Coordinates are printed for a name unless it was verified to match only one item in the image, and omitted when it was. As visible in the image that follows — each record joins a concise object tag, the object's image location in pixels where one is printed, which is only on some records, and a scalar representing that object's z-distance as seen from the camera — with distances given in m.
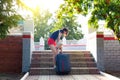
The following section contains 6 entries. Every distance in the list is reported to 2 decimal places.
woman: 11.49
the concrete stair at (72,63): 11.77
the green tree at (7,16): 8.91
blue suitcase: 11.10
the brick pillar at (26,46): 12.61
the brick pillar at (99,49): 12.53
